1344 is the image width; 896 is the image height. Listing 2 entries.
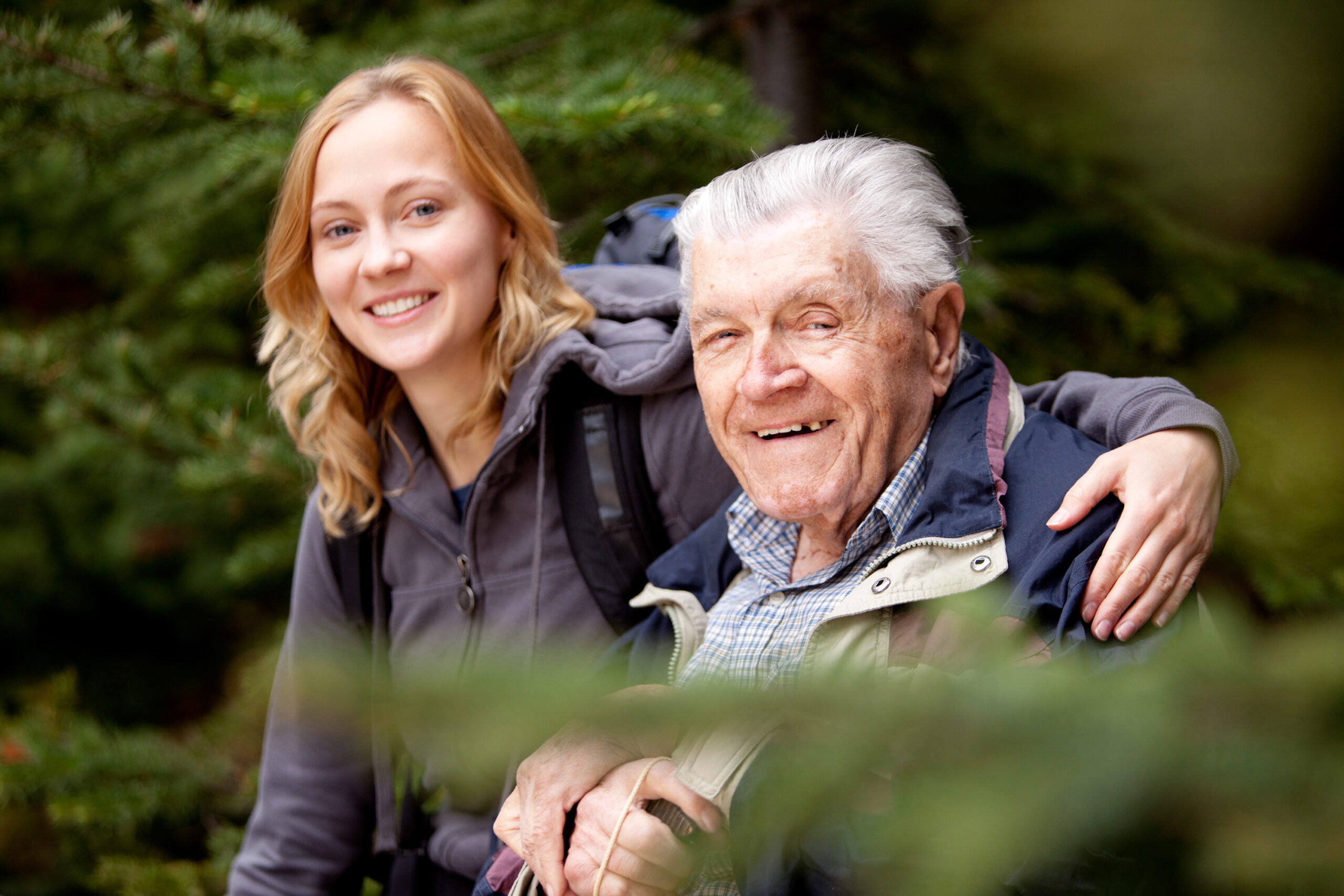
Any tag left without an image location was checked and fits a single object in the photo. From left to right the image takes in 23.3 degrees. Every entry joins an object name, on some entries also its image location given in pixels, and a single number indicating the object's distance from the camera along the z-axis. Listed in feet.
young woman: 6.79
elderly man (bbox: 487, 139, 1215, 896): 6.10
